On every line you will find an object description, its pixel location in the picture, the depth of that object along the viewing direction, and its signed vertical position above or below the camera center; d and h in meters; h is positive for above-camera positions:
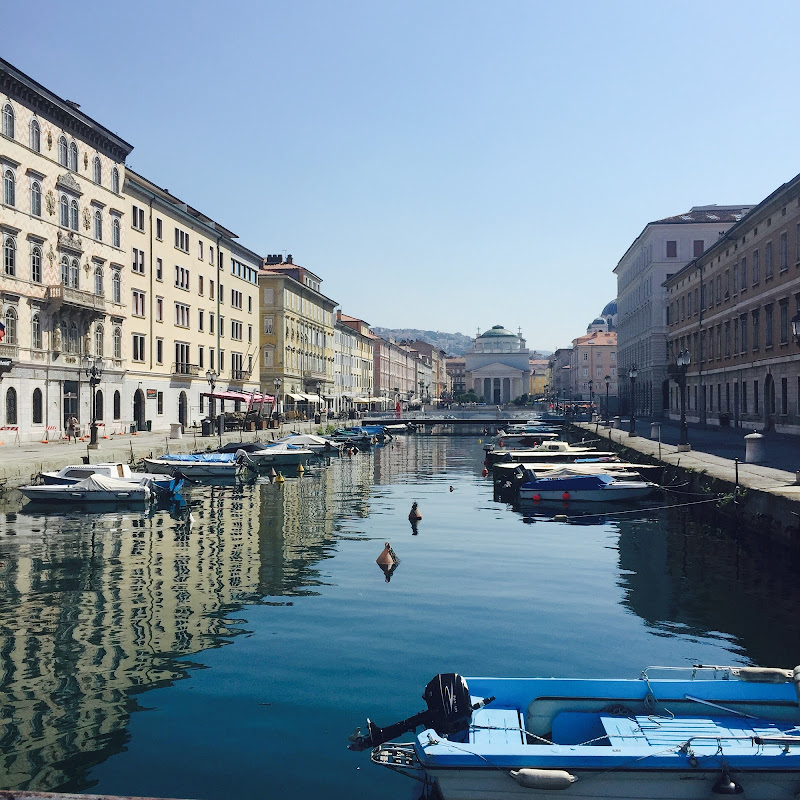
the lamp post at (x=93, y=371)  42.50 +2.79
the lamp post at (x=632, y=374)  53.00 +2.61
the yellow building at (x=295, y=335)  94.69 +10.40
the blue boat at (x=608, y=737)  7.43 -3.25
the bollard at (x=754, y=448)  31.22 -1.37
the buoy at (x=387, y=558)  20.62 -3.66
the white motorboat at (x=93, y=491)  31.64 -2.88
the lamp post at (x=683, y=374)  38.91 +1.92
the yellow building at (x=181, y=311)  62.66 +9.64
